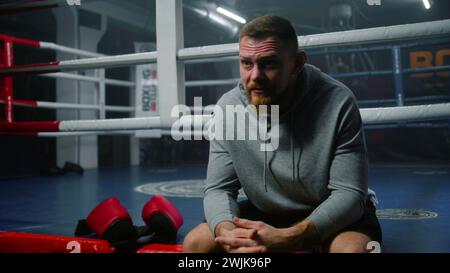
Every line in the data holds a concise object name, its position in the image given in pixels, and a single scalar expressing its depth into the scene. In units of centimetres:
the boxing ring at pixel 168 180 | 133
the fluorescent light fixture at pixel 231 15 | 628
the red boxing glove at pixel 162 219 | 147
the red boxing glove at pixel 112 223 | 142
